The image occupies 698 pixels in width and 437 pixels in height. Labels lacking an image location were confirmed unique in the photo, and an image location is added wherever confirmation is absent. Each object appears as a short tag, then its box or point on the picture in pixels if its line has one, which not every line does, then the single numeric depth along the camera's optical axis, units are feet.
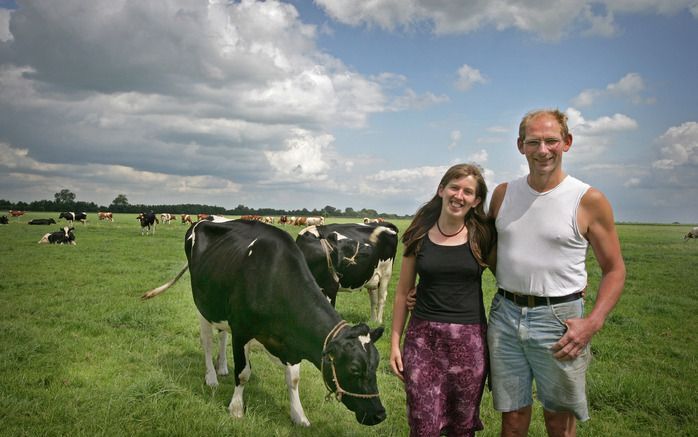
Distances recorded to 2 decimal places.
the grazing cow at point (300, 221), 202.28
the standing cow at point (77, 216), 166.20
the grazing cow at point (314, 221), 185.18
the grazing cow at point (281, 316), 12.55
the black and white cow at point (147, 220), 118.11
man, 9.67
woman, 10.52
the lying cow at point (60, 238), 85.25
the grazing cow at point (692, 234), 143.74
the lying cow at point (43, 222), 152.35
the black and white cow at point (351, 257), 29.43
